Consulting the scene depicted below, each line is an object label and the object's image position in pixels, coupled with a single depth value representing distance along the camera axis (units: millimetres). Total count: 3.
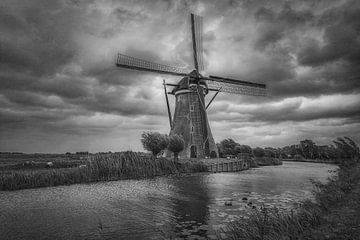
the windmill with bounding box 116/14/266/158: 39094
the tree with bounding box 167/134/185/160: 35375
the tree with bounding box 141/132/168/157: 33031
